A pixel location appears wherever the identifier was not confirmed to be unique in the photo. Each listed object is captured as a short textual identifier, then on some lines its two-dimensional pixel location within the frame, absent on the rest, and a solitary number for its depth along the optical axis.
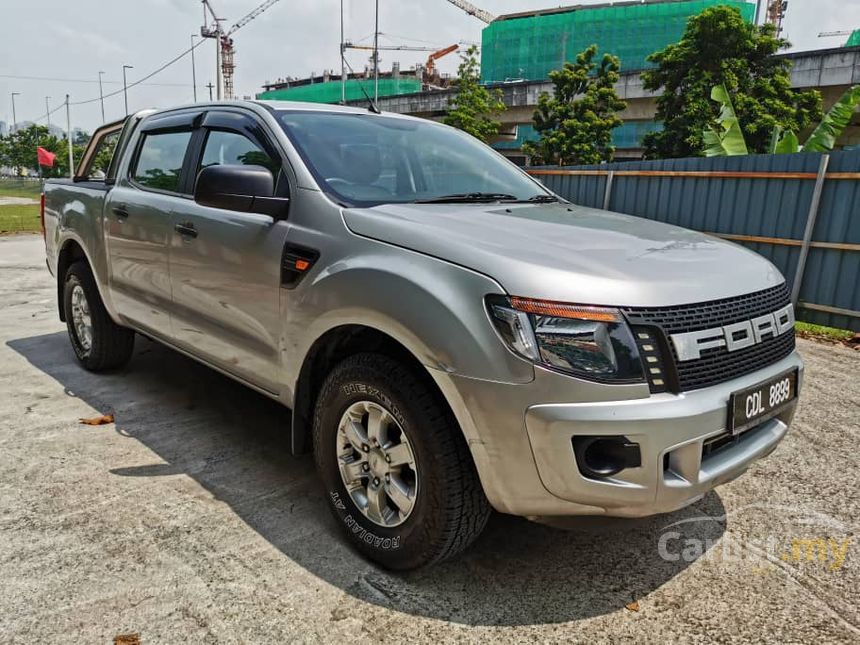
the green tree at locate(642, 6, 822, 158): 18.75
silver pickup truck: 1.95
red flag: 30.48
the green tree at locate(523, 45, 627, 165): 24.02
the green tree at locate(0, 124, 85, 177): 62.00
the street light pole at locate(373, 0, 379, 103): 43.34
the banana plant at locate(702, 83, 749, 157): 11.24
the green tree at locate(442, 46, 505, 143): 28.89
